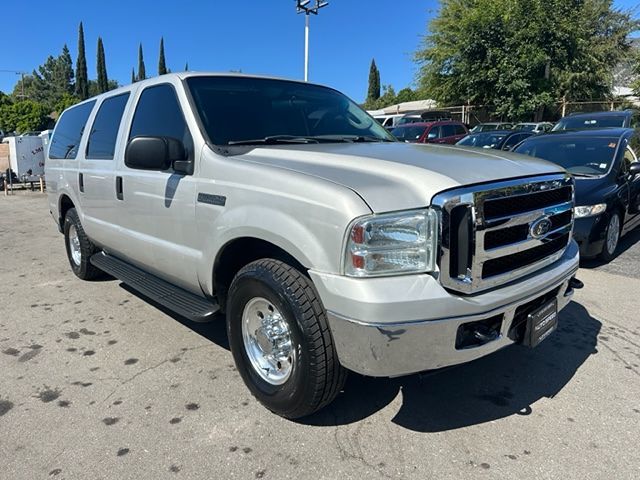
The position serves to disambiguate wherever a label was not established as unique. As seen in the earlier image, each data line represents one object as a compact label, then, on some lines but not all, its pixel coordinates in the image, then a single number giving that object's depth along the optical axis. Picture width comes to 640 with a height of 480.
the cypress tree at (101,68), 65.56
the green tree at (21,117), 50.72
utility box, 16.52
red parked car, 16.84
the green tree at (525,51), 25.72
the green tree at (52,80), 81.12
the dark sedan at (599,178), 5.90
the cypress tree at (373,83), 78.78
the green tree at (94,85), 74.86
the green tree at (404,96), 63.69
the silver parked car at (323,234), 2.28
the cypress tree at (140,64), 71.19
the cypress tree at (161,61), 68.56
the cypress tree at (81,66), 66.69
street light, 22.94
